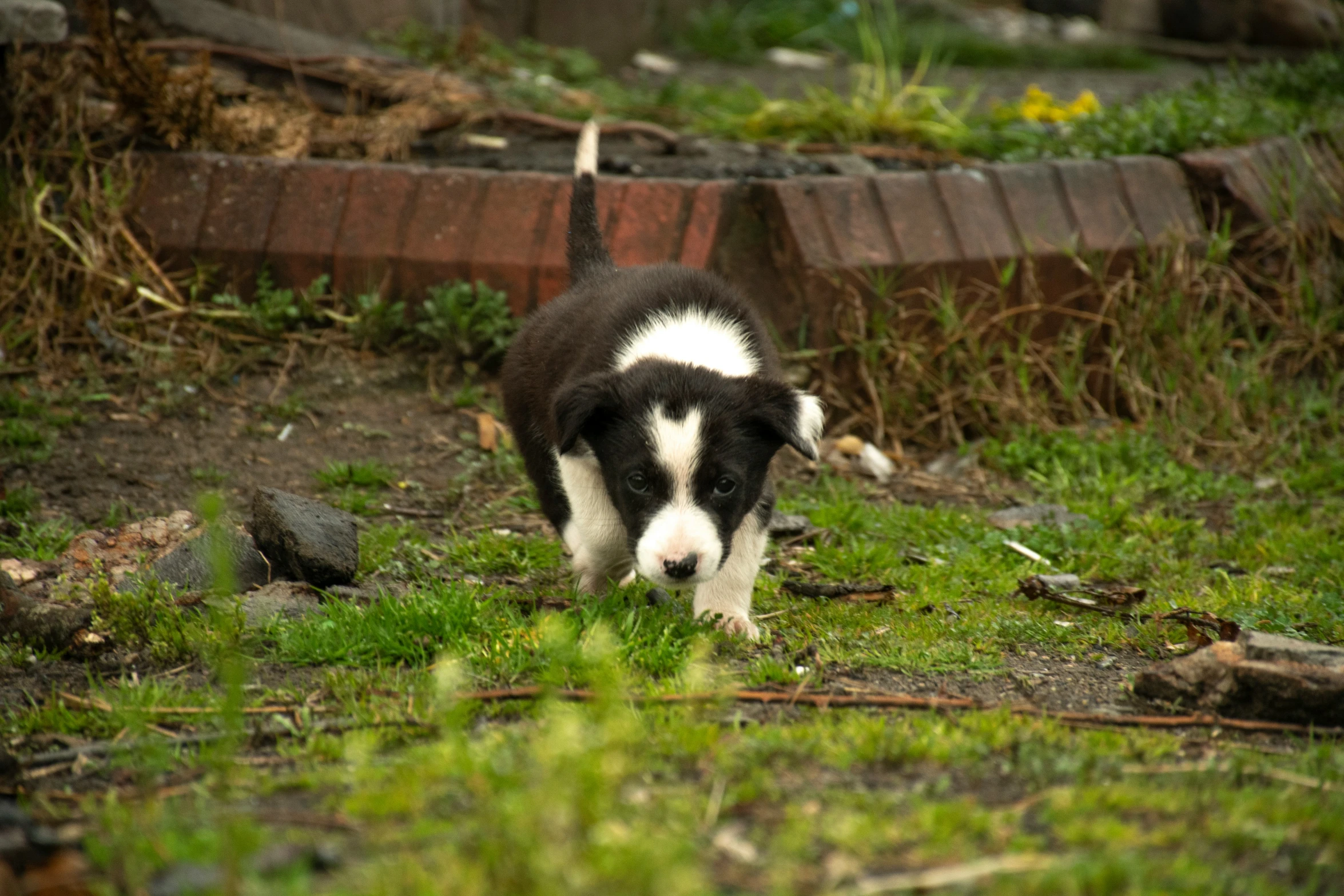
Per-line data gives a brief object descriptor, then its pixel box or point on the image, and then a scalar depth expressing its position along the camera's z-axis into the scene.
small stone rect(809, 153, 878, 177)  5.57
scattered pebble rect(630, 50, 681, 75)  9.74
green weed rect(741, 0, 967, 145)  6.19
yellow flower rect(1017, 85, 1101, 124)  6.71
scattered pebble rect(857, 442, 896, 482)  5.01
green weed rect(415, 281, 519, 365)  5.10
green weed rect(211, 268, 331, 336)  5.24
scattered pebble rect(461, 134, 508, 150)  5.93
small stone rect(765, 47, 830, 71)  10.55
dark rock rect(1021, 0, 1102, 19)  14.09
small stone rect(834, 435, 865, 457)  5.10
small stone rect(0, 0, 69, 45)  5.02
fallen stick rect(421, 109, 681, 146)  5.95
